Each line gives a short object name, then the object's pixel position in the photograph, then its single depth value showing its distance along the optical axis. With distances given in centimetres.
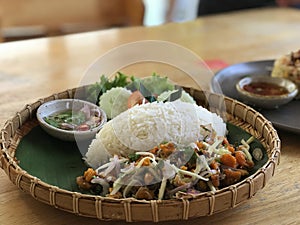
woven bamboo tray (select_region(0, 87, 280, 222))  81
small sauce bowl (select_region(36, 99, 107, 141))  114
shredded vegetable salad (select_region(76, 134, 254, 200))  89
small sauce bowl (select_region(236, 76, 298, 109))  138
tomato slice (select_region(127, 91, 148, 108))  123
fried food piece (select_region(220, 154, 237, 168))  98
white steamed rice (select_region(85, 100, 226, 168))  105
